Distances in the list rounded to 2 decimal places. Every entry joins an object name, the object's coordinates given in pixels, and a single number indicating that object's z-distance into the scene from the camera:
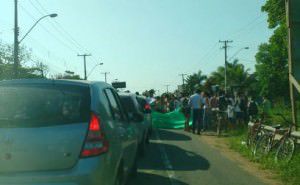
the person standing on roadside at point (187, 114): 23.89
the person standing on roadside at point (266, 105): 22.78
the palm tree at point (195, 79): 102.50
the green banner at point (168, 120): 25.91
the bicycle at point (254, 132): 14.73
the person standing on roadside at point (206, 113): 23.65
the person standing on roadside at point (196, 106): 21.95
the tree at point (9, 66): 54.72
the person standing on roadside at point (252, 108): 23.78
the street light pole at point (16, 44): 31.03
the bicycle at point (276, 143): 12.14
